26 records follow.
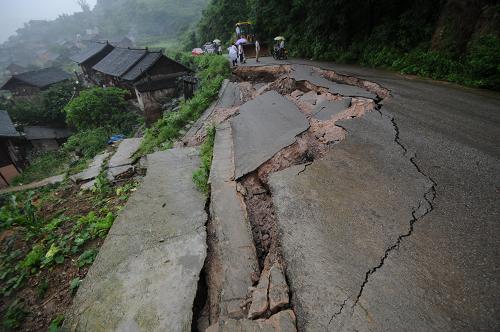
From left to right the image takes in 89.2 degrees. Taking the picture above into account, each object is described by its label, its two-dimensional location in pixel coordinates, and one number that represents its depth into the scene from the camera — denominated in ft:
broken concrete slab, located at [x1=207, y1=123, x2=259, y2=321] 8.20
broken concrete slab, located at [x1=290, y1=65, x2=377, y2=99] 22.03
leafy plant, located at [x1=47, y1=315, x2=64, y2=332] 9.61
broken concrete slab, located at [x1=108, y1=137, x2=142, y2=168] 27.62
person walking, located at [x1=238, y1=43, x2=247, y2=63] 46.71
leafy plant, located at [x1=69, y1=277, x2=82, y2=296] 11.50
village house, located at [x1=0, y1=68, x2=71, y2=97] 109.29
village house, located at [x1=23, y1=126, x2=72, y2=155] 68.23
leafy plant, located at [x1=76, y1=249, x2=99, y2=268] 12.80
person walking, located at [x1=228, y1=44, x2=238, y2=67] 44.86
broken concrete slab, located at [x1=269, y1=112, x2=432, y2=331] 7.00
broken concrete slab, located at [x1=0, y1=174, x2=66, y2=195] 34.38
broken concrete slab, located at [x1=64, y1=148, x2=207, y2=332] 8.86
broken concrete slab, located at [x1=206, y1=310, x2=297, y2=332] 6.53
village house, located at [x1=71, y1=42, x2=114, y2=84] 103.71
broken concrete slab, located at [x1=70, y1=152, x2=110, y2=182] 26.06
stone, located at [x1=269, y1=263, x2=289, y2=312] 7.09
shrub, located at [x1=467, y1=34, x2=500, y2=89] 21.98
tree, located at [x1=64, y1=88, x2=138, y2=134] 57.52
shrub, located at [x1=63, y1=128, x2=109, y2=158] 48.16
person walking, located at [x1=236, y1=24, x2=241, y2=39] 61.98
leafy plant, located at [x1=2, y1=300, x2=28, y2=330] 10.63
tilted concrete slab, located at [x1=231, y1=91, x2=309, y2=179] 15.38
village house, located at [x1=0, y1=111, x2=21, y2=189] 49.93
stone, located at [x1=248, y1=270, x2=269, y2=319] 7.16
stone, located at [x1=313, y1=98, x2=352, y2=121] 19.33
